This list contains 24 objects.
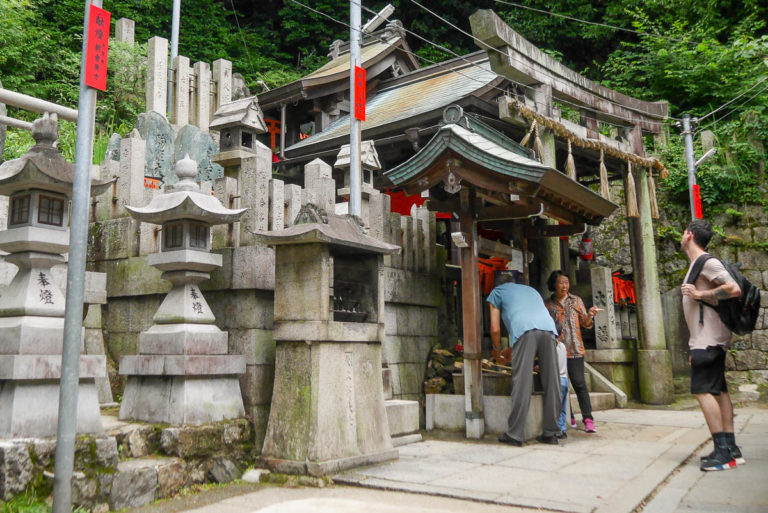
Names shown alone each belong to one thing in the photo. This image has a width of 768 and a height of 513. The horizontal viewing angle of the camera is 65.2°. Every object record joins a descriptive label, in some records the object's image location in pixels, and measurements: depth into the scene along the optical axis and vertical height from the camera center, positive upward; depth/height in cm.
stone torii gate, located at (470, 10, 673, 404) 956 +426
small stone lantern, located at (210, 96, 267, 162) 690 +271
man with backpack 541 -4
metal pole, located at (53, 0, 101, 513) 385 +40
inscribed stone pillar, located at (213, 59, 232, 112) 1938 +899
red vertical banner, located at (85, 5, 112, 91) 409 +217
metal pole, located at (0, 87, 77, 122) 634 +282
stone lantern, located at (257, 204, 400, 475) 546 -8
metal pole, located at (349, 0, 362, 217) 843 +330
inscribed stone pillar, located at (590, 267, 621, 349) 1190 +76
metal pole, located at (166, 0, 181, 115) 1913 +1082
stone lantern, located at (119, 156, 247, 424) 542 +22
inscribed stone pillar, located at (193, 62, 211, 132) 1886 +842
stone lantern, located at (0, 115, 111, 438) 432 +51
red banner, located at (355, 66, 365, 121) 922 +409
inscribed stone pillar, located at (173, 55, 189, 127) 1831 +826
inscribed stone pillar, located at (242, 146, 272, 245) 641 +179
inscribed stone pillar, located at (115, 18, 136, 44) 2041 +1129
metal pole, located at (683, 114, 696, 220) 1476 +475
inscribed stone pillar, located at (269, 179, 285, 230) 661 +169
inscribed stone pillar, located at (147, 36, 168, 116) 1745 +836
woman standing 801 +30
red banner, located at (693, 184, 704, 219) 1462 +352
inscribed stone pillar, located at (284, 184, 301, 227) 691 +179
